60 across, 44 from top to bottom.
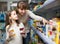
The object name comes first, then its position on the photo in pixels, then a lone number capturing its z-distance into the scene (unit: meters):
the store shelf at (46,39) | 1.48
